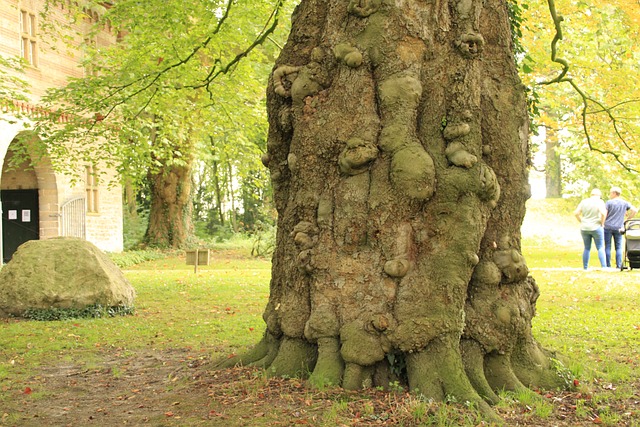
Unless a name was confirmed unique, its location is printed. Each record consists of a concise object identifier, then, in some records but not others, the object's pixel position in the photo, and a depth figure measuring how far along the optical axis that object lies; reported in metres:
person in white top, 15.73
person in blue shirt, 15.83
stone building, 19.89
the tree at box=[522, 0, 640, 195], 14.72
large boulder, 9.80
